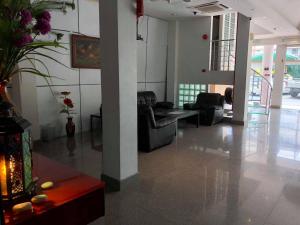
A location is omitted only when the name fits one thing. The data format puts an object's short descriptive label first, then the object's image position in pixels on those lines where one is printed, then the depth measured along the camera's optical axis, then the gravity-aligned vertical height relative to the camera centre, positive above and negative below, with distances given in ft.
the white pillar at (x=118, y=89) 9.30 -0.38
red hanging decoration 9.70 +2.85
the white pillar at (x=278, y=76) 34.53 +0.65
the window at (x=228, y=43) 24.97 +3.79
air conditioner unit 19.69 +6.12
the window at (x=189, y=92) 27.04 -1.33
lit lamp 3.67 -1.25
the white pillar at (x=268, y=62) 38.88 +2.94
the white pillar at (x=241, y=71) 22.72 +0.83
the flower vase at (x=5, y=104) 3.71 -0.39
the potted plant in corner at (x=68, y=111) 17.62 -2.34
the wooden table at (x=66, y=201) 3.72 -2.00
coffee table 19.46 -2.74
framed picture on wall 18.51 +2.12
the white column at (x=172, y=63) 27.20 +1.89
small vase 18.24 -3.58
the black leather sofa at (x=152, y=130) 14.70 -3.17
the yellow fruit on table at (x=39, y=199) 3.91 -1.92
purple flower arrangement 3.40 +0.79
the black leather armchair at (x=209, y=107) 23.03 -2.59
